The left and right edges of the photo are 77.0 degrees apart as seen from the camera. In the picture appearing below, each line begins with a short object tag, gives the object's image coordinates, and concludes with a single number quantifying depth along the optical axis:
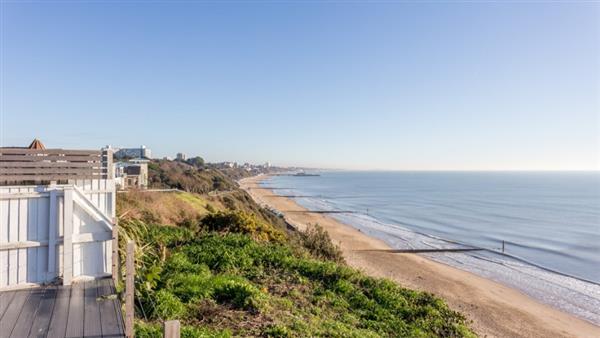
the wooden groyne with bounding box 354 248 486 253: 25.48
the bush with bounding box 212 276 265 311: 6.29
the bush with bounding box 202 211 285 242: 13.48
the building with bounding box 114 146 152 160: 91.12
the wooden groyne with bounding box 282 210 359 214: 48.44
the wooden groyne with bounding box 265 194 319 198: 73.16
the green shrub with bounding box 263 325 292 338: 5.36
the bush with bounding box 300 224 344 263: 14.48
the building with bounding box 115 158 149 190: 31.62
